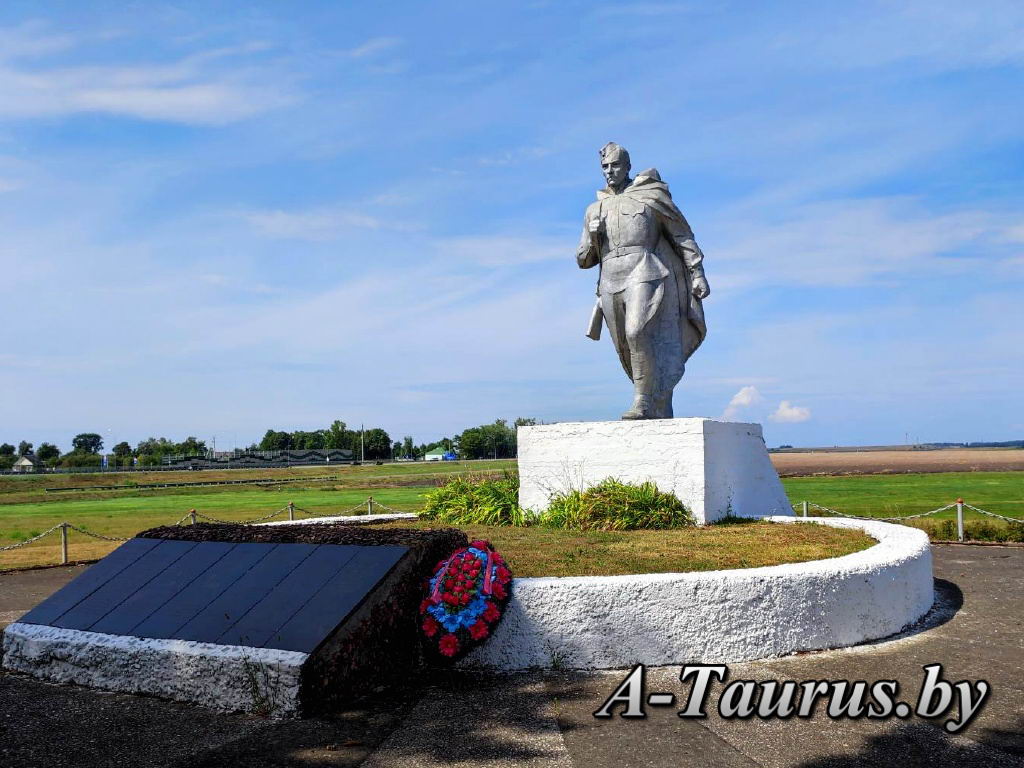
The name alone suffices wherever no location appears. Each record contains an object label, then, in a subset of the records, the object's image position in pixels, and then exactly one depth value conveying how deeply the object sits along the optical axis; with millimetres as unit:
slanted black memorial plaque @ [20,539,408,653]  4980
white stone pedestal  8828
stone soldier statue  9898
